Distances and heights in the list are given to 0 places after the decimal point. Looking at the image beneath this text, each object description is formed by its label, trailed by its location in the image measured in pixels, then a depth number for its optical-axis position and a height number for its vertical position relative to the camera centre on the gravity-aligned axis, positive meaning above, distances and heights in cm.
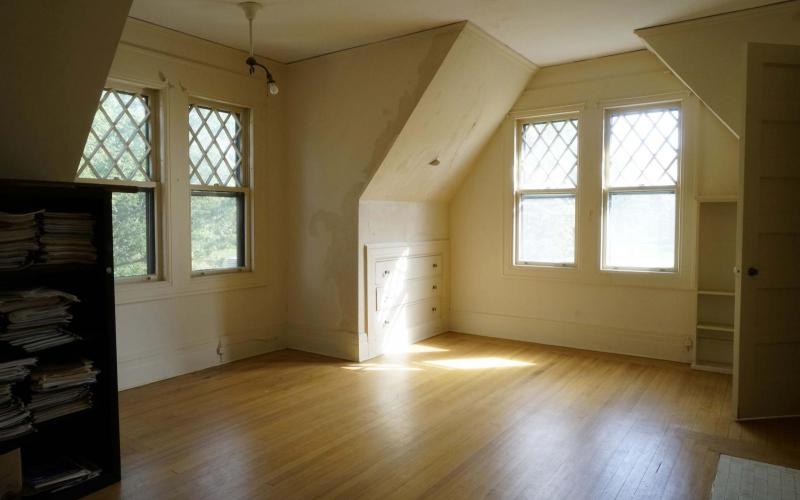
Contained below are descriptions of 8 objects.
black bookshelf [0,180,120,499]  244 -47
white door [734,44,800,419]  317 -3
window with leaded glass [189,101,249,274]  427 +39
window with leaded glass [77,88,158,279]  365 +46
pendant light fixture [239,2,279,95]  345 +143
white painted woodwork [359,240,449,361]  467 -58
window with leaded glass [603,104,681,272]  448 +38
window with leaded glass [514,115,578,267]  497 +39
